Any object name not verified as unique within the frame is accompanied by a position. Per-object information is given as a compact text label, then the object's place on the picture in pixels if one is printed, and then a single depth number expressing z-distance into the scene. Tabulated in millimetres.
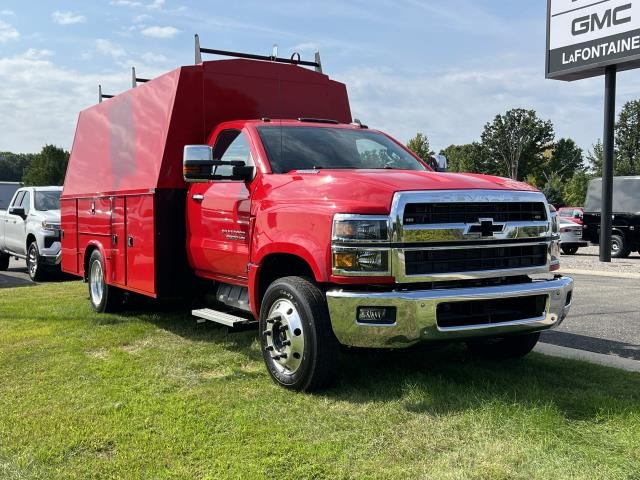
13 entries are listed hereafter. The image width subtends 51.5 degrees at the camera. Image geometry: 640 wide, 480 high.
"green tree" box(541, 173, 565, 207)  64375
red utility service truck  4340
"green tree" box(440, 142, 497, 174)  76438
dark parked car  19797
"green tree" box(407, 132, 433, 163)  65900
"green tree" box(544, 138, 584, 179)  81500
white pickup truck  12852
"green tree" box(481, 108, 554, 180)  76625
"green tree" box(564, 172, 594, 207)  63219
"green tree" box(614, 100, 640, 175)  57719
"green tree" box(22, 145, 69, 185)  81812
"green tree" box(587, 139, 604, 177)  55562
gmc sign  17016
